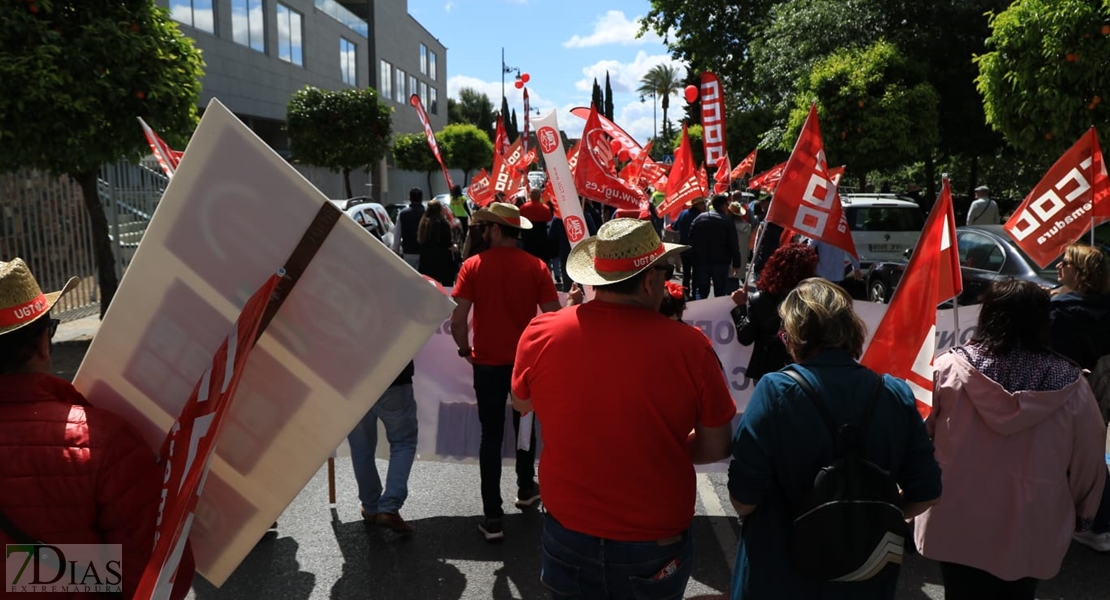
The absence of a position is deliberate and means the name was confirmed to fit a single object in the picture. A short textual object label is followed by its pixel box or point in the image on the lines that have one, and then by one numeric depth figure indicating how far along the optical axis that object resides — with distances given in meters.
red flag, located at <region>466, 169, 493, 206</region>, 13.69
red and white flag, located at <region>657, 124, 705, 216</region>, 10.71
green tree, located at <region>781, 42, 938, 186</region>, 17.27
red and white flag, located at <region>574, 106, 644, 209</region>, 8.81
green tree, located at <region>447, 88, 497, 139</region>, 88.56
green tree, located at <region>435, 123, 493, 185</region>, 46.97
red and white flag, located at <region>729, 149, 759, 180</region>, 20.46
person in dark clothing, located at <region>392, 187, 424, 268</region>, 10.49
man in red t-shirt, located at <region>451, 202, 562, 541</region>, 4.60
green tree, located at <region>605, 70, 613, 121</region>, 96.00
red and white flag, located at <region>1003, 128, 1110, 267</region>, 5.69
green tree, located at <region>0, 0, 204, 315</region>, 8.45
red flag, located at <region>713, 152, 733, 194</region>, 12.49
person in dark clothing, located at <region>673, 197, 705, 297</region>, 11.83
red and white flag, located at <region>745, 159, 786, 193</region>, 17.86
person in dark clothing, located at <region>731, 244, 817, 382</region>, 4.19
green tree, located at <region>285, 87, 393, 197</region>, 27.83
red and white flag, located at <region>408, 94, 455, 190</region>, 12.33
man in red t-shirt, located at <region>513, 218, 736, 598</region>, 2.47
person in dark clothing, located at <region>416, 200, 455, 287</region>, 9.21
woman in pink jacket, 2.91
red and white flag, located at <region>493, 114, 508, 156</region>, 14.53
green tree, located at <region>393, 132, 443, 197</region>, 39.19
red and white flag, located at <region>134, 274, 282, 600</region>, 1.72
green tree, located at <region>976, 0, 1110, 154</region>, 8.80
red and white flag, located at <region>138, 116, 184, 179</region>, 7.26
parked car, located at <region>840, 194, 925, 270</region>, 14.34
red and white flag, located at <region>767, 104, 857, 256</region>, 4.96
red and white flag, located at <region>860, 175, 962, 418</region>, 3.44
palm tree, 94.56
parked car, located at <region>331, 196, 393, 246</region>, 13.84
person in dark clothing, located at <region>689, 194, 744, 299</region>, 11.16
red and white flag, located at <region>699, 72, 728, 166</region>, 12.13
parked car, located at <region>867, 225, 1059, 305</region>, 9.16
